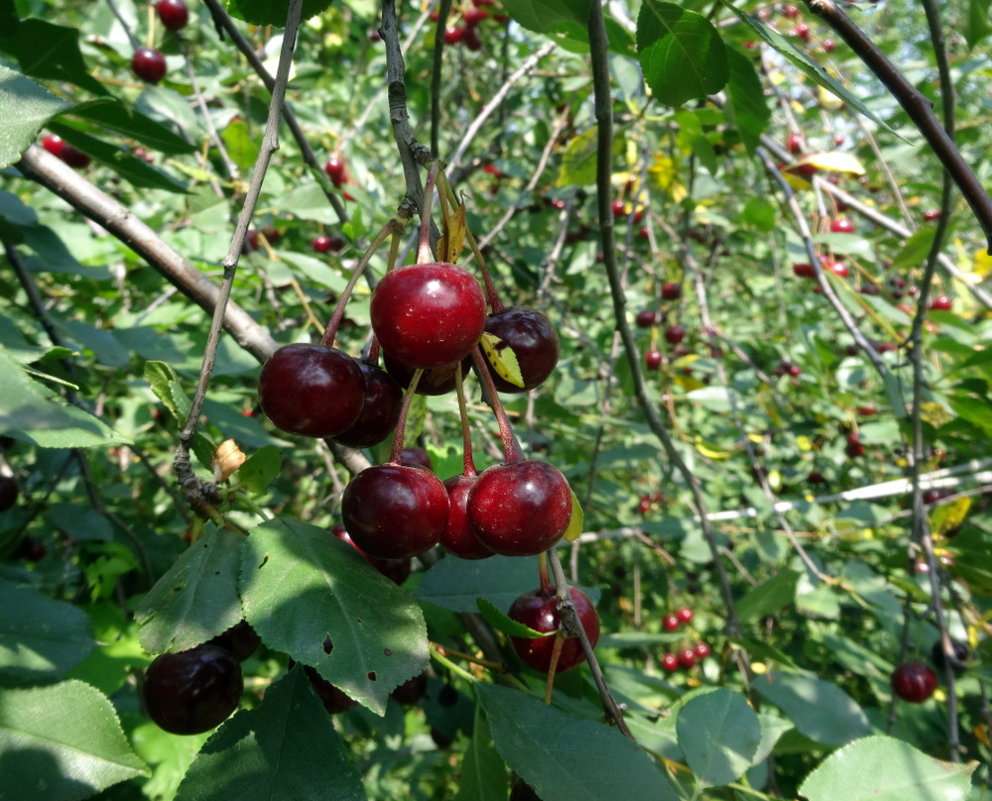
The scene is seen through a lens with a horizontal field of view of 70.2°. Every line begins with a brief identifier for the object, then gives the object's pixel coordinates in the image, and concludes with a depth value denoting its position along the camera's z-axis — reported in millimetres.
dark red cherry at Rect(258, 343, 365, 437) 106
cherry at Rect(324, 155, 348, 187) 400
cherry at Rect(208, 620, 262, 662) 133
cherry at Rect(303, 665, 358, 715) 134
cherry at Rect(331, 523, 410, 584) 144
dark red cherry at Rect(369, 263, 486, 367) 97
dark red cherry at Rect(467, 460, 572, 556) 102
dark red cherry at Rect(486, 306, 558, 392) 118
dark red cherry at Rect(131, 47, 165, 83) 344
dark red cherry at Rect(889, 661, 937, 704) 306
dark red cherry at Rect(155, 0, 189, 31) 370
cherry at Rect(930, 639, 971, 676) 334
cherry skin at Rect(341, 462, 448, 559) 105
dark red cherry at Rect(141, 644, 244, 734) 126
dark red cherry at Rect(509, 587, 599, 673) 129
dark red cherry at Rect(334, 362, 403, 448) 120
